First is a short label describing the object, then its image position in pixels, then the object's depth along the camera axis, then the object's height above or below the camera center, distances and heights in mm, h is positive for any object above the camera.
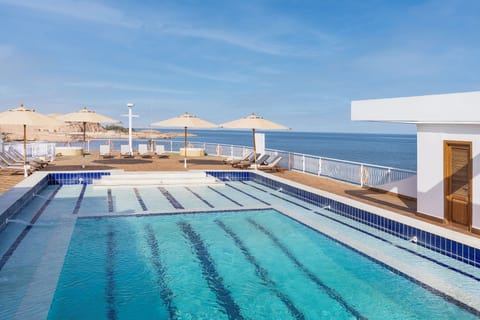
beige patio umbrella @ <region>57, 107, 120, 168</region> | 14592 +1188
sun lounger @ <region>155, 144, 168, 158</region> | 19766 -268
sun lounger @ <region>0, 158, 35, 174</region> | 12705 -649
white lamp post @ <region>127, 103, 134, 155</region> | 19219 +1716
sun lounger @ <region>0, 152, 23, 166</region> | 12845 -444
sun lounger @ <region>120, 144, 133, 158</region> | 18172 -279
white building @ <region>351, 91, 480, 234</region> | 6359 -149
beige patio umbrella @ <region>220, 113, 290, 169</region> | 14203 +804
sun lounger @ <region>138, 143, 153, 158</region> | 19281 -250
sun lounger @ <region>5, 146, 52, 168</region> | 13670 -352
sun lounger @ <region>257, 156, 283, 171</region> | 14751 -824
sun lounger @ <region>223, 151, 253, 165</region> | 15993 -668
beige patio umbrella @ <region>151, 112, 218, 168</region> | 15281 +957
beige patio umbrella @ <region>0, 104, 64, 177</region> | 11195 +905
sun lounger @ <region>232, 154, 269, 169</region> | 15117 -735
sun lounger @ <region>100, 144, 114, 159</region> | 18219 -172
